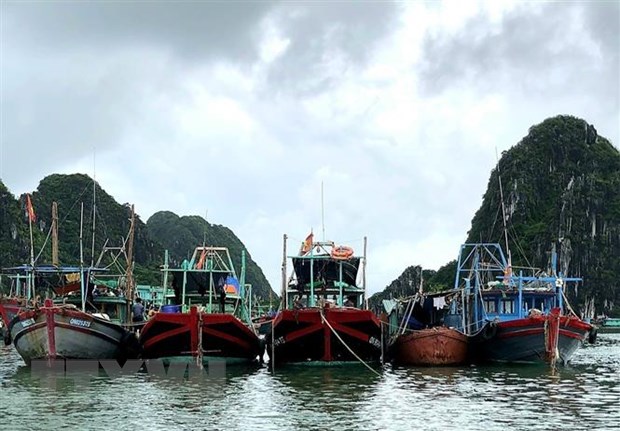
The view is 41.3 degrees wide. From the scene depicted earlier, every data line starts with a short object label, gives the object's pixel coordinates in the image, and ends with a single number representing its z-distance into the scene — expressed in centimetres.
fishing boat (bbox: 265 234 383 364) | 2561
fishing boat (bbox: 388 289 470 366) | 2805
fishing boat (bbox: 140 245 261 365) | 2564
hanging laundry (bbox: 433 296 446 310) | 3350
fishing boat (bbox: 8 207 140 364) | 2542
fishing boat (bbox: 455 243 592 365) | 2777
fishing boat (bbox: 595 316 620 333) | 9875
